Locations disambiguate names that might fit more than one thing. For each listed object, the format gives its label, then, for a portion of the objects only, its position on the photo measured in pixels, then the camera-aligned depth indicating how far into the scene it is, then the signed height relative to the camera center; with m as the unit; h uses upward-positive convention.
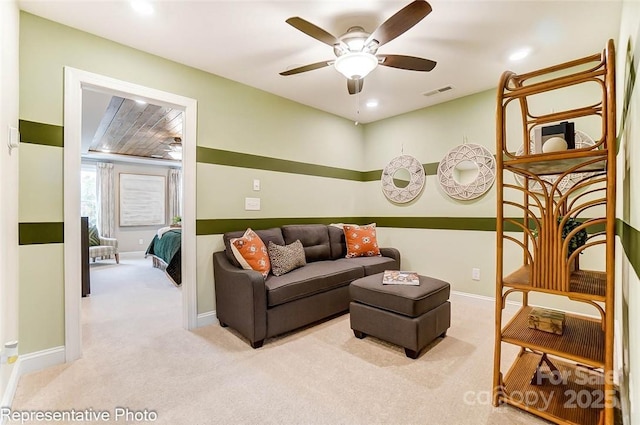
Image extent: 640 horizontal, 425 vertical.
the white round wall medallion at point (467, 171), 3.35 +0.47
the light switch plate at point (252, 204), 3.24 +0.07
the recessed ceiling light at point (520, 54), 2.51 +1.37
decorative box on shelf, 1.64 -0.63
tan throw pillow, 2.80 -0.47
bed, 4.34 -0.68
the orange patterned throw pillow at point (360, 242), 3.70 -0.40
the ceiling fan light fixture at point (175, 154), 6.35 +1.25
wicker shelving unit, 1.31 -0.38
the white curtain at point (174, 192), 7.80 +0.48
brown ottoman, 2.19 -0.81
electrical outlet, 3.44 -0.74
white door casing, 2.18 +0.18
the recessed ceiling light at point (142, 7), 1.97 +1.39
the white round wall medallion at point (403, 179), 3.96 +0.44
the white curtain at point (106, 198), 6.80 +0.28
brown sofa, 2.39 -0.70
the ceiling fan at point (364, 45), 1.73 +1.13
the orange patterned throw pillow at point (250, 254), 2.64 -0.40
